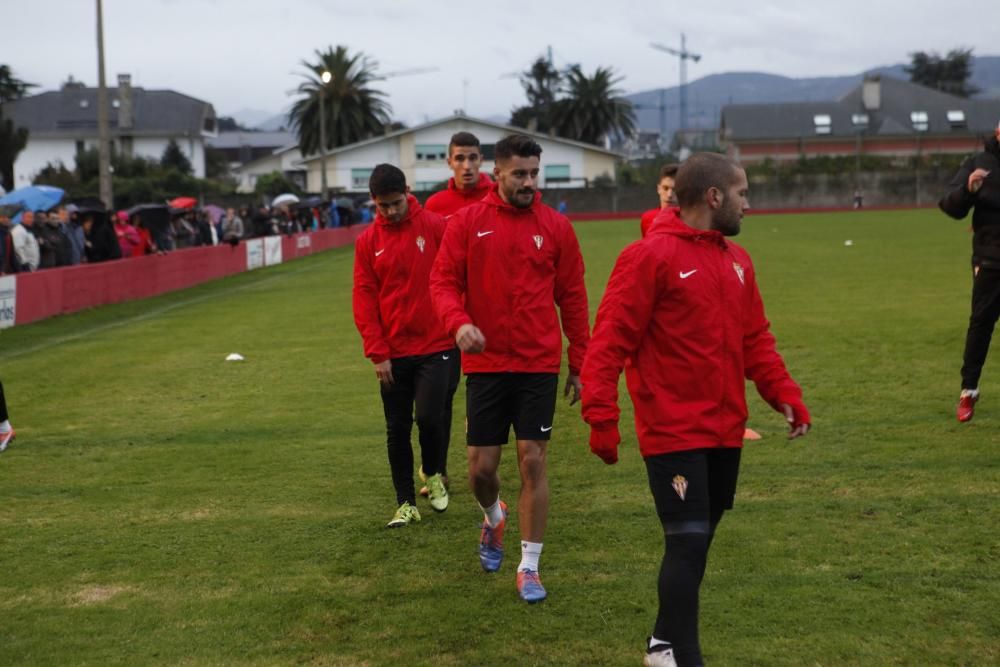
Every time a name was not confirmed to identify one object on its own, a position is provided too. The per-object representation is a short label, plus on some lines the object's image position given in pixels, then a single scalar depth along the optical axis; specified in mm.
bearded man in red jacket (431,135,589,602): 5875
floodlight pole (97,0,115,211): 27672
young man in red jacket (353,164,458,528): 7066
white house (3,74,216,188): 93812
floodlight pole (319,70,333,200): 57444
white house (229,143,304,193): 106825
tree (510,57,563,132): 115938
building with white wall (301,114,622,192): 86438
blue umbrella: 23438
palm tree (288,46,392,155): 97562
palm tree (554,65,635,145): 108625
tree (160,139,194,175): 83250
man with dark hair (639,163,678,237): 9031
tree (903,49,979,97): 136125
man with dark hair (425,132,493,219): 7520
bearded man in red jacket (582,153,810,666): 4504
